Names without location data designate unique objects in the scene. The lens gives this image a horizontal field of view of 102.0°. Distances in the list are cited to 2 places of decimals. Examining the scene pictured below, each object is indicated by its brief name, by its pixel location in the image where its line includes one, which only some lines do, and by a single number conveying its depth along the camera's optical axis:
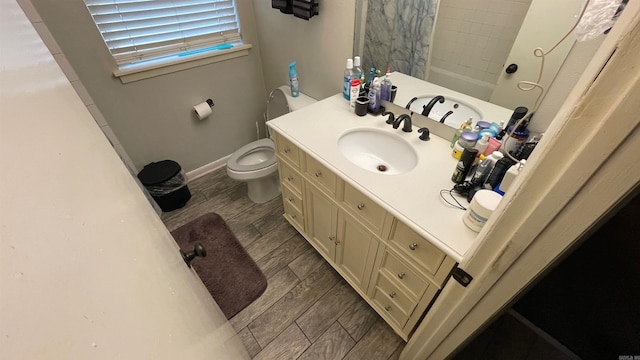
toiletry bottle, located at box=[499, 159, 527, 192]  0.74
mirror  0.85
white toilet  1.79
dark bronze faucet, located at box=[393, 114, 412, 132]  1.23
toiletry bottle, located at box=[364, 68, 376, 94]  1.38
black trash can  1.83
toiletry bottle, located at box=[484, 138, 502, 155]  0.96
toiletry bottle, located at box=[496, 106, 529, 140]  0.94
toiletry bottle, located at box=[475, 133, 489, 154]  0.97
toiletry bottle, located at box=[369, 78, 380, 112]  1.33
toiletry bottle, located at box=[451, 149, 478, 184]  0.91
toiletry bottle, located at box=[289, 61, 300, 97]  1.75
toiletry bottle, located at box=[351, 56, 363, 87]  1.34
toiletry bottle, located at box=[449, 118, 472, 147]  1.10
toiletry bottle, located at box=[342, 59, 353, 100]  1.35
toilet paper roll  1.96
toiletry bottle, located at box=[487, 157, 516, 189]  0.84
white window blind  1.51
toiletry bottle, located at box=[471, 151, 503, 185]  0.88
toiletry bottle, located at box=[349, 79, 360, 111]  1.34
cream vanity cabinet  0.94
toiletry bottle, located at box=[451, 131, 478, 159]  1.02
